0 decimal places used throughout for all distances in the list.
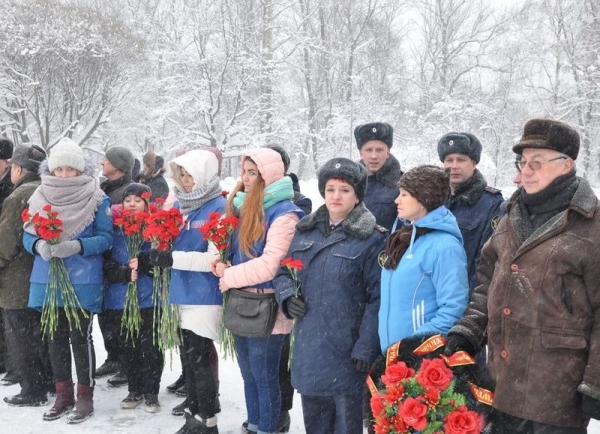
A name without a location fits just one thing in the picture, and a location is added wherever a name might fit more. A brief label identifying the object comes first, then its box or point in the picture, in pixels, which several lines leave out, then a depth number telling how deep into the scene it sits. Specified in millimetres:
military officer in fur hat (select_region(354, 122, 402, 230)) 4492
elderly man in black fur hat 2408
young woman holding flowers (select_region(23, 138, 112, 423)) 4520
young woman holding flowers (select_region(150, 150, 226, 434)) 4070
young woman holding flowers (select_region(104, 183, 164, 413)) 4703
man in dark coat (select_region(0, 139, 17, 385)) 5355
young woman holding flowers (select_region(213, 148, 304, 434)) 3851
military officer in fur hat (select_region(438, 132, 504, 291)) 3898
